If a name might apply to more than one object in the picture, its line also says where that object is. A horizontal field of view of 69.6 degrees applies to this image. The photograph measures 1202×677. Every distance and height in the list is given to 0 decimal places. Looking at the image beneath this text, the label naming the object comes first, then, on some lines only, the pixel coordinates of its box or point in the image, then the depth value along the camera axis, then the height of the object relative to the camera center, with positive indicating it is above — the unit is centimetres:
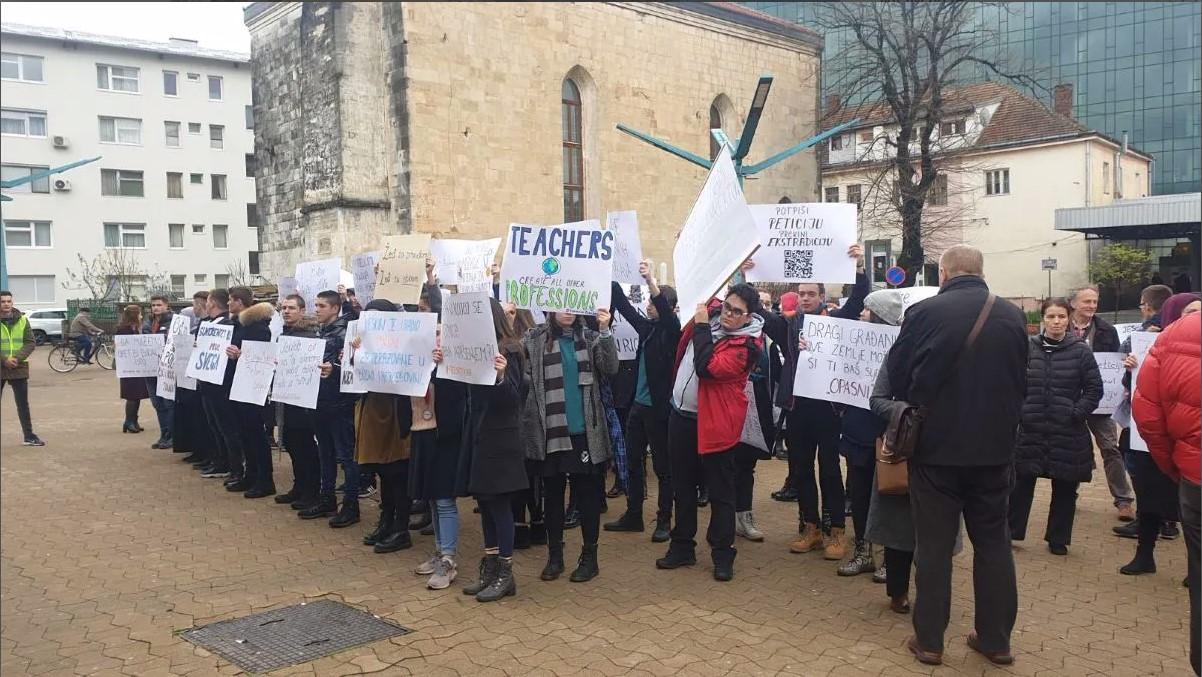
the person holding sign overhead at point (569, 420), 584 -84
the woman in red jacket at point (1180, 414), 398 -62
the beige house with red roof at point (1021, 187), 4325 +523
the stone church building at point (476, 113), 2270 +539
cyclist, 2370 -88
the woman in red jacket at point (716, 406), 571 -76
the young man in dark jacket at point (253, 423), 859 -120
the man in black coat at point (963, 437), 429 -74
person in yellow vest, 1077 -60
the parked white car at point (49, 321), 2799 -53
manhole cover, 479 -196
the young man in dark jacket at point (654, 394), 677 -81
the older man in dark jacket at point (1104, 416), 736 -111
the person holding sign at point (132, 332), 1228 -38
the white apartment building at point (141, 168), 4444 +790
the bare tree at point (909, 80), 2800 +703
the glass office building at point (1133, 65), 6378 +1674
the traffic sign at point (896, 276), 1992 +33
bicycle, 2489 -145
